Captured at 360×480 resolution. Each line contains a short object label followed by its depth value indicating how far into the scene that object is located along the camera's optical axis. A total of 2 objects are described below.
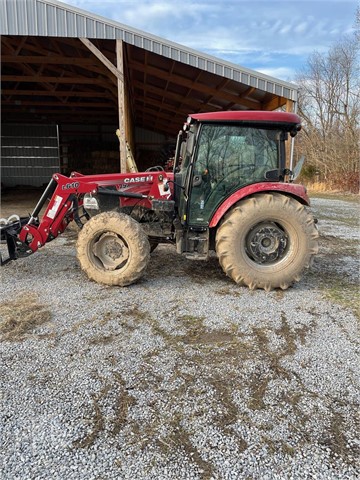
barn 7.24
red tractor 4.25
